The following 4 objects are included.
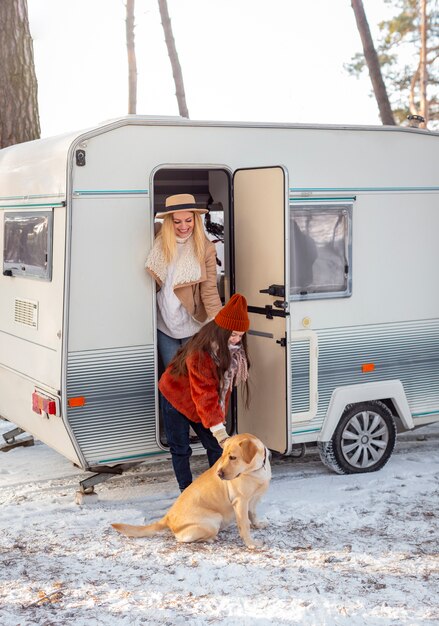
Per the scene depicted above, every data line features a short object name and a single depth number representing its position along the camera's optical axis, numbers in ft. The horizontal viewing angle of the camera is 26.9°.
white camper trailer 19.60
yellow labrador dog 18.08
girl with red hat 19.10
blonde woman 20.27
